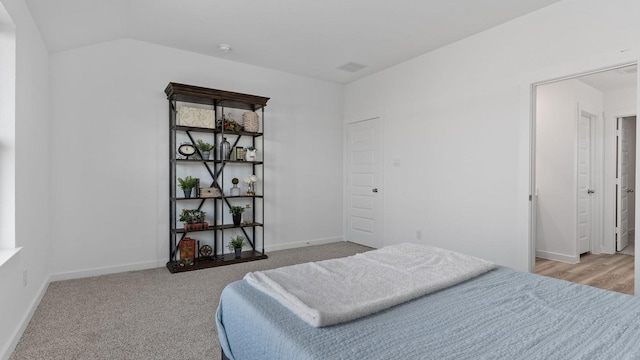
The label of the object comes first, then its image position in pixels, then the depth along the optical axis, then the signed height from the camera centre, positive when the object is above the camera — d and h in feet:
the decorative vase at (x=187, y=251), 12.82 -2.84
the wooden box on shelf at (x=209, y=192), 13.21 -0.56
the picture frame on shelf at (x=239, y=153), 14.39 +1.11
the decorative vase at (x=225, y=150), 13.67 +1.20
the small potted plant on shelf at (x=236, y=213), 14.12 -1.48
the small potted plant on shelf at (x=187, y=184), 12.84 -0.25
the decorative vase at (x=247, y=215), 15.25 -1.70
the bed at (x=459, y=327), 3.47 -1.78
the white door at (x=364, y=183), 16.44 -0.20
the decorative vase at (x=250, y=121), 14.49 +2.53
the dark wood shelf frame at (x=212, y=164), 12.74 +0.63
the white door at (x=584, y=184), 14.56 -0.17
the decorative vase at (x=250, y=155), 14.69 +1.05
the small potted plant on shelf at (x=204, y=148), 13.21 +1.21
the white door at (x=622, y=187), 15.57 -0.32
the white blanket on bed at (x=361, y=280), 4.30 -1.66
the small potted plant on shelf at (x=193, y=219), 12.87 -1.63
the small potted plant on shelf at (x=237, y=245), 13.84 -2.79
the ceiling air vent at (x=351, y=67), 15.29 +5.31
